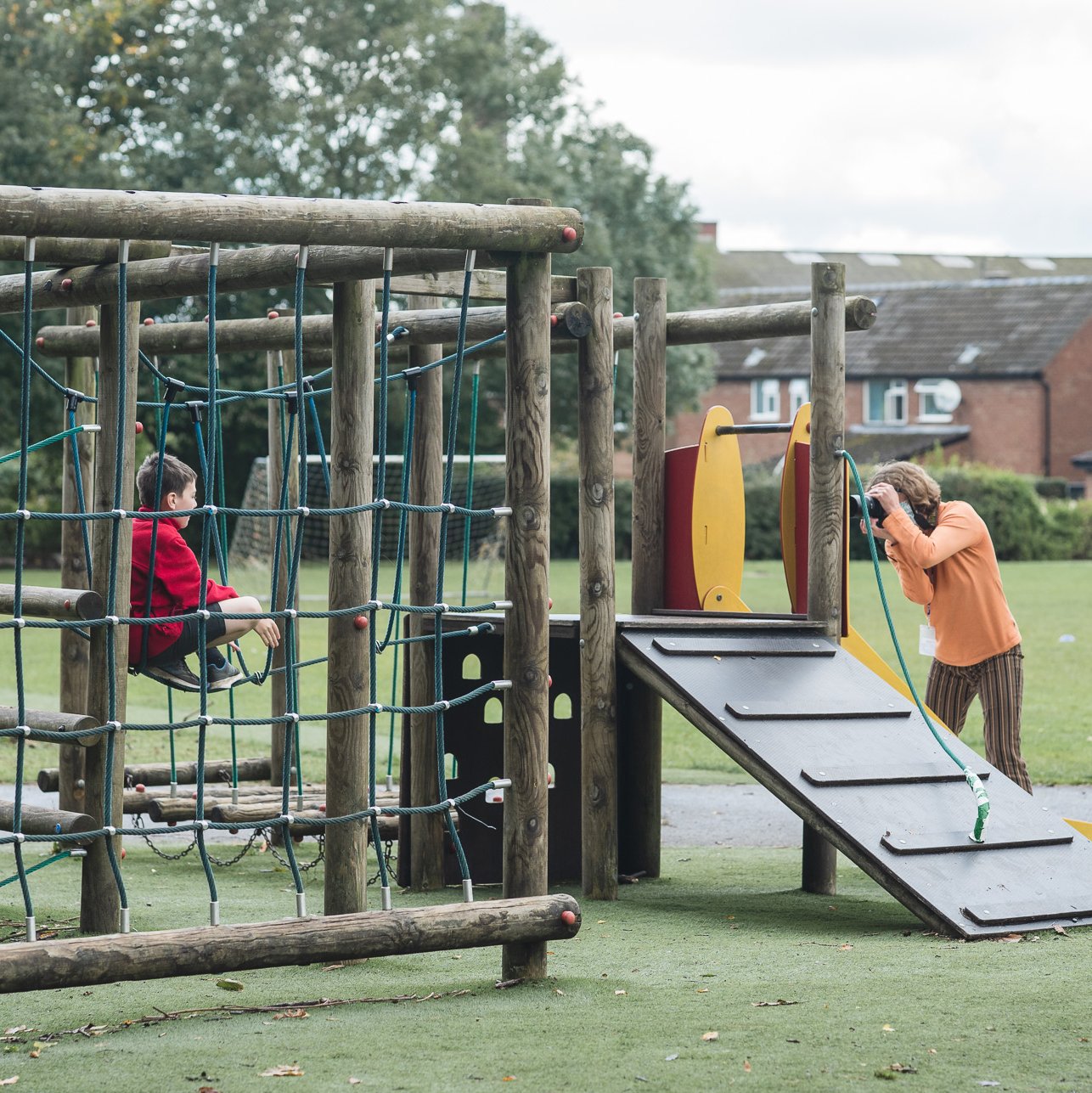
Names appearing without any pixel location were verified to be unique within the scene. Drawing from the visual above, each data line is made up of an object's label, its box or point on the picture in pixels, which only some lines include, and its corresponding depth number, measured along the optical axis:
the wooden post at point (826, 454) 13.52
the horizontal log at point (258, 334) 14.03
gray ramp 11.11
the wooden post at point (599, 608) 13.27
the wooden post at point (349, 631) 9.38
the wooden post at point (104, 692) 9.73
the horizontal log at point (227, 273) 9.60
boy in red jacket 12.58
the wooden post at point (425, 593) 13.94
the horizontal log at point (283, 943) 7.77
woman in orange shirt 13.90
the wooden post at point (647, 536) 14.37
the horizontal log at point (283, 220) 8.01
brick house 99.44
